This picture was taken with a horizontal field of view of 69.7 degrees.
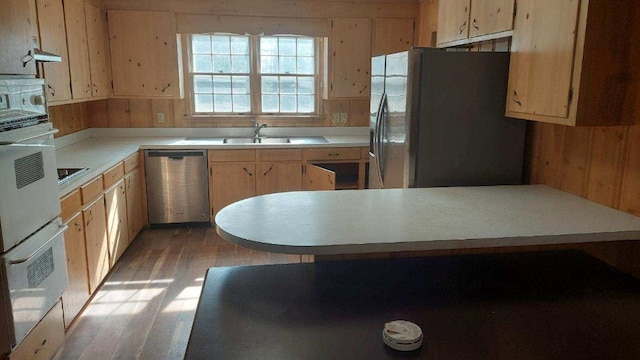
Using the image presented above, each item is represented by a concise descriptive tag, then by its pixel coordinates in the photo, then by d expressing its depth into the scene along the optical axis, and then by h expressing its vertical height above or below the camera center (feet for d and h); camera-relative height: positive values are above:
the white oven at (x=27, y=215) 6.14 -1.71
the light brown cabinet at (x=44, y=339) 6.66 -3.73
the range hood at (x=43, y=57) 7.76 +0.67
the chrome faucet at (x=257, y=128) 15.38 -1.00
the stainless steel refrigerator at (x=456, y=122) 7.57 -0.37
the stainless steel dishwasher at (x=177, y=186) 13.76 -2.65
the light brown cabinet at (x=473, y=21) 7.12 +1.35
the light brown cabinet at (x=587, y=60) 5.42 +0.50
